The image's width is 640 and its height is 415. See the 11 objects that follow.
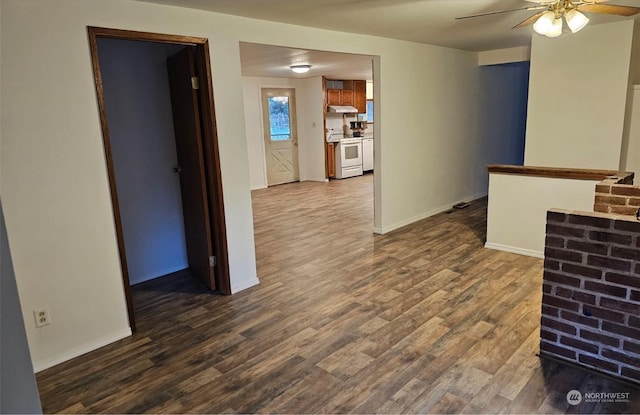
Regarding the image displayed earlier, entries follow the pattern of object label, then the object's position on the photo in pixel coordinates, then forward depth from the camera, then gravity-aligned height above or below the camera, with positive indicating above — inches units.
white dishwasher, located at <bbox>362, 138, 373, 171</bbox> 391.2 -26.1
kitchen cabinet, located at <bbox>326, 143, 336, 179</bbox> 362.0 -28.5
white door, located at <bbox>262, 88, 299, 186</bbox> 342.3 -4.5
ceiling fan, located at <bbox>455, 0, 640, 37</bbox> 103.6 +26.4
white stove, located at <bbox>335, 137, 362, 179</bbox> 366.3 -26.9
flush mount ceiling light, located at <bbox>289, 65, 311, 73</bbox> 255.3 +37.3
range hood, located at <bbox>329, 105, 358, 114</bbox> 354.6 +15.3
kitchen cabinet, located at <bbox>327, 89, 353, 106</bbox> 356.2 +26.3
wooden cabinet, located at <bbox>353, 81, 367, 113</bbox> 382.0 +28.3
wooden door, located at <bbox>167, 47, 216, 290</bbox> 130.5 -9.2
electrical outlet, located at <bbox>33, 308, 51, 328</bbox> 98.5 -41.8
